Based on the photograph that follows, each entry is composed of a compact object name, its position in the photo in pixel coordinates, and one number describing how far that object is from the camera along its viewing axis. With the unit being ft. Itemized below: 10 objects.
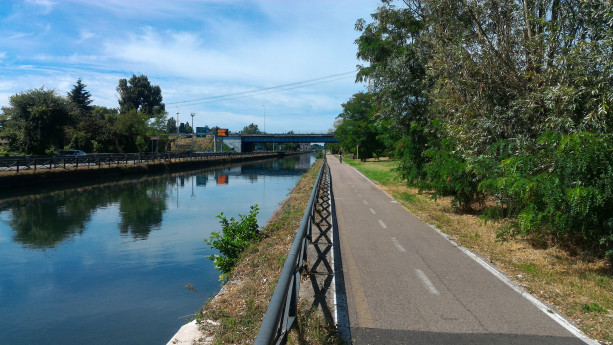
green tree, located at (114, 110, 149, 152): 219.00
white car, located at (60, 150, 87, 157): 167.28
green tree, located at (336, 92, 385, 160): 231.50
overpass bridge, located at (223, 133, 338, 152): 387.14
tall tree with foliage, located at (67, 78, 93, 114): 272.51
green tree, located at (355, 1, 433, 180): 70.44
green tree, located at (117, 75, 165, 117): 395.14
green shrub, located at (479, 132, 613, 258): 24.29
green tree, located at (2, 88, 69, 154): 154.10
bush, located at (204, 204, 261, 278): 35.53
